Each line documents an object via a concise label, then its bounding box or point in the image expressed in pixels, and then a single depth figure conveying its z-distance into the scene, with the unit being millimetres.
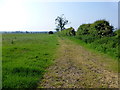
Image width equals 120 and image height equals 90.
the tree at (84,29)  15654
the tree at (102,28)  11071
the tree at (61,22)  47886
